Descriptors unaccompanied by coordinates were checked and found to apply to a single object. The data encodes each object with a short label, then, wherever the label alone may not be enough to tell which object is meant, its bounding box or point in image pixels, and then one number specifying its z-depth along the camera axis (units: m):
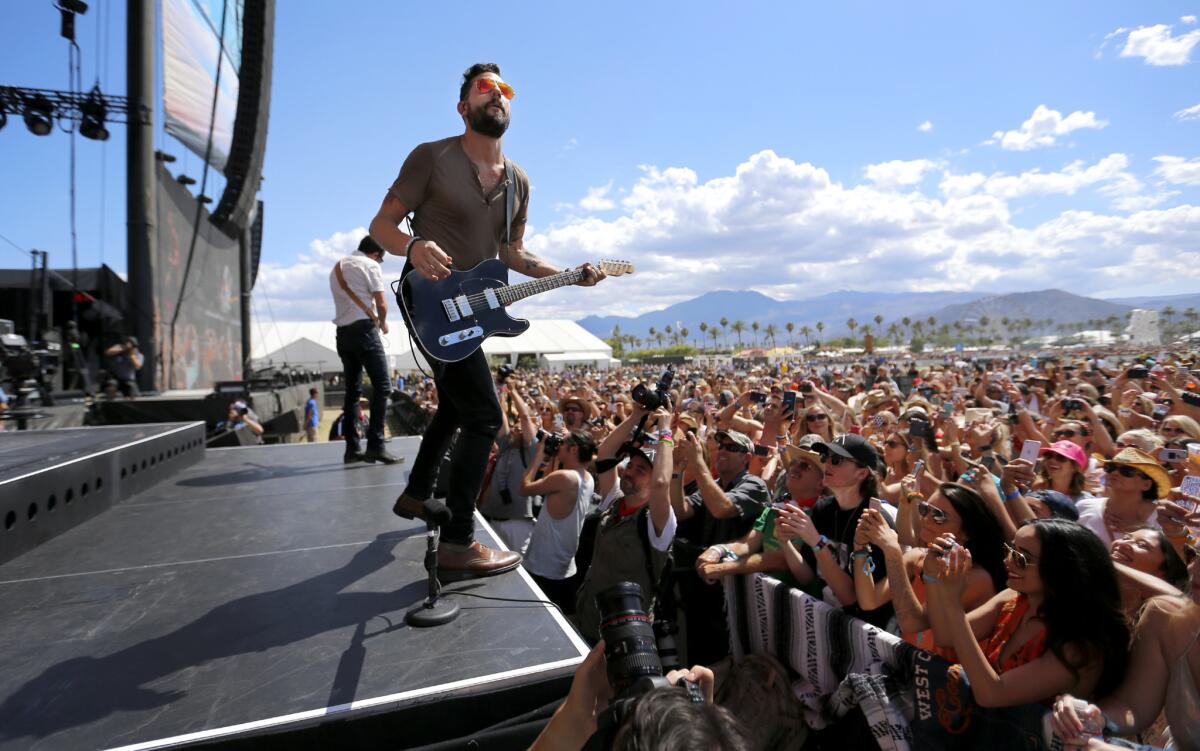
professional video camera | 7.40
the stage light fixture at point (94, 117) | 13.66
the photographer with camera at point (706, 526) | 3.64
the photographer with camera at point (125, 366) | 11.89
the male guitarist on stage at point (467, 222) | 2.38
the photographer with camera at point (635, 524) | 3.45
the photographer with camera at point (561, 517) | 4.21
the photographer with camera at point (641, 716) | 0.98
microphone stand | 1.98
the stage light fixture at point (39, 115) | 13.30
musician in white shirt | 4.16
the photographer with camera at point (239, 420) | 10.18
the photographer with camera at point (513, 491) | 4.92
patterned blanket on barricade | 2.15
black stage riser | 2.64
